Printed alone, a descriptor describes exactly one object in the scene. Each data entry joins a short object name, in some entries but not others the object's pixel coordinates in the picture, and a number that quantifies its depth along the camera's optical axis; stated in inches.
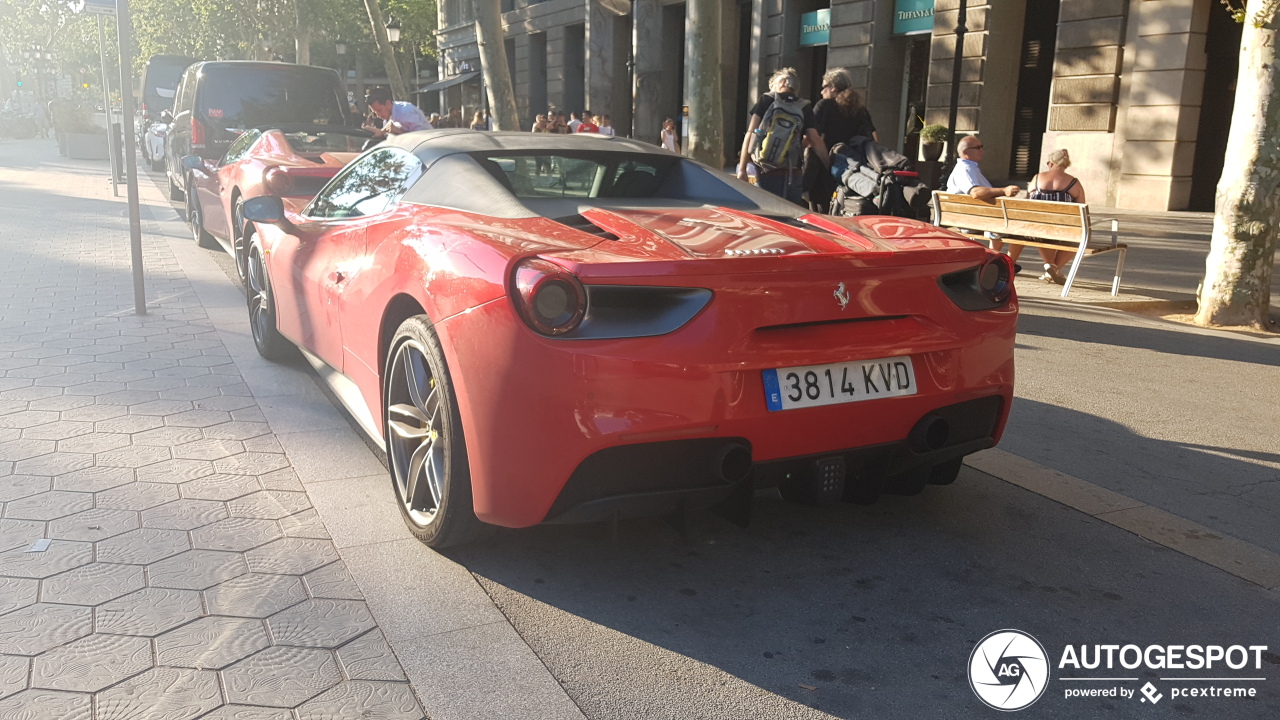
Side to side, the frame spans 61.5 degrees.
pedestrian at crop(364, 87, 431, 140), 577.9
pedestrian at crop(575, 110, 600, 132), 995.3
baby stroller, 317.4
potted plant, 775.7
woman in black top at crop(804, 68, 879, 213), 350.0
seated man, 410.0
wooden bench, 365.4
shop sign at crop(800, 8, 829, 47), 1013.2
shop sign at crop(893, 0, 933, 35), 891.4
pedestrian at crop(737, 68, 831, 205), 348.5
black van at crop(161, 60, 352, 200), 488.4
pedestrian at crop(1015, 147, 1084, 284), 401.4
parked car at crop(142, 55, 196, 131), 1109.7
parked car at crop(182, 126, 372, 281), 295.6
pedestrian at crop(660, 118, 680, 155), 1033.1
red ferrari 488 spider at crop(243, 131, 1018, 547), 113.3
